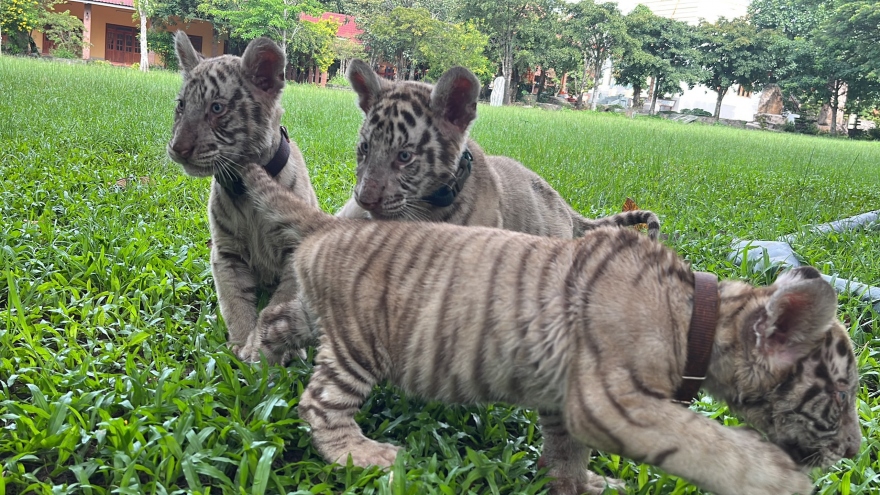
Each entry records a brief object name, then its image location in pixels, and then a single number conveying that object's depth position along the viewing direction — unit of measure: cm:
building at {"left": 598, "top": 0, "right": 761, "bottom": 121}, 4953
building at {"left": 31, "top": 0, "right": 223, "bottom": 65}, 3622
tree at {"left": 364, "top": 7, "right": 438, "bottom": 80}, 3259
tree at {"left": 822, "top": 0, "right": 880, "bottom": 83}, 3691
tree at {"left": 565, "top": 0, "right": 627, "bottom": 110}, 4100
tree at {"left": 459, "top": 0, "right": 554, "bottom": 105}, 3541
